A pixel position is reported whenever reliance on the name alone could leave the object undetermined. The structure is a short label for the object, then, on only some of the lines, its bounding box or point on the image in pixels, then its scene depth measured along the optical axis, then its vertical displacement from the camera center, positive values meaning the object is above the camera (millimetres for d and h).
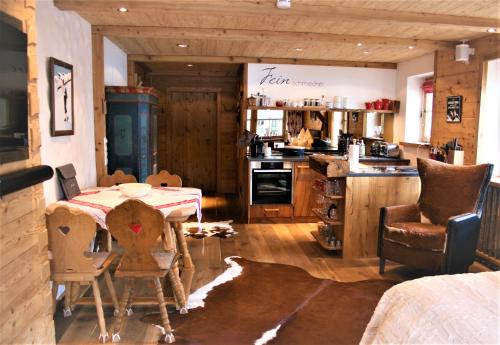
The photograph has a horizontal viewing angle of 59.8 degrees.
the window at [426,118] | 6139 +133
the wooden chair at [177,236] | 3385 -936
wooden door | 8117 -253
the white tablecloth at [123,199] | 3152 -605
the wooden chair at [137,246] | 2697 -780
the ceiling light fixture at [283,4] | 3333 +931
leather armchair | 3619 -842
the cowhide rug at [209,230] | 5340 -1343
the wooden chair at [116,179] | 4303 -556
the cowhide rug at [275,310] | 2855 -1372
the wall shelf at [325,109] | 6288 +243
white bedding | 1671 -763
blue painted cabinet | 4669 -69
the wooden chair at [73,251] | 2666 -807
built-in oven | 5816 -766
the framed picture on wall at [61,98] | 3275 +184
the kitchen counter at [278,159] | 5773 -449
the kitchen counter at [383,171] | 4348 -451
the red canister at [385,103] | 6543 +355
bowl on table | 3523 -547
